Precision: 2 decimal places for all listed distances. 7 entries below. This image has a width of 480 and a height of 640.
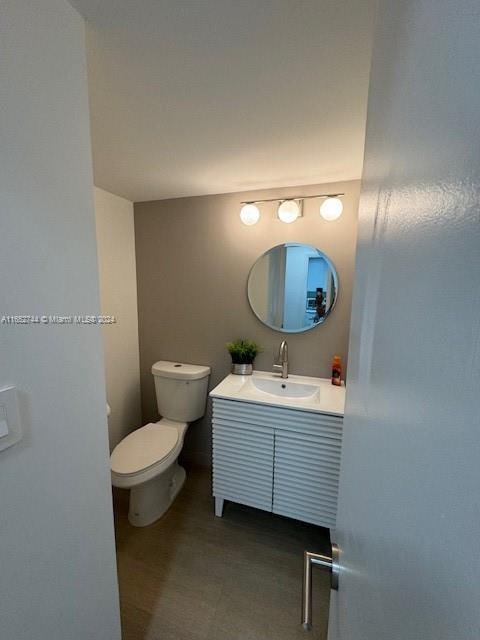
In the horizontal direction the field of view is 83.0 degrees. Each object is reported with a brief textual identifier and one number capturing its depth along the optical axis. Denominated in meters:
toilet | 1.52
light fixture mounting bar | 1.68
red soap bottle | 1.75
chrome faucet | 1.86
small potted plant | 1.91
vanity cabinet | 1.41
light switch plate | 0.59
